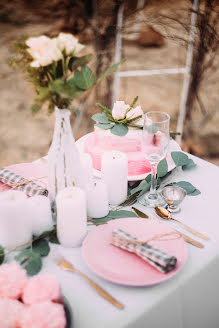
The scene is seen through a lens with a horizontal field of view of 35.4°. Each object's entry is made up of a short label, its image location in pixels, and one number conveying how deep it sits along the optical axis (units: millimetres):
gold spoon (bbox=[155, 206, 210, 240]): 975
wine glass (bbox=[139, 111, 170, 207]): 992
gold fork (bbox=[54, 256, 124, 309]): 750
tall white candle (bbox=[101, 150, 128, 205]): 1062
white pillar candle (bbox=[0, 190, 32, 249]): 849
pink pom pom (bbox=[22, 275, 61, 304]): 694
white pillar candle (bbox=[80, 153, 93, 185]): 1050
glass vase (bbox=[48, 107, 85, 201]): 949
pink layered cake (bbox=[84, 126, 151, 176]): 1198
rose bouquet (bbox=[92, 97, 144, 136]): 1230
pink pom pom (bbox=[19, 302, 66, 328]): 634
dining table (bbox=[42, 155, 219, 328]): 739
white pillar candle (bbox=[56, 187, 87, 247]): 863
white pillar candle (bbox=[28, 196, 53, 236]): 914
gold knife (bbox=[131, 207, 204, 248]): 924
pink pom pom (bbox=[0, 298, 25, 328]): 653
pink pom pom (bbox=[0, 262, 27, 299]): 723
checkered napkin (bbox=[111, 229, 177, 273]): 790
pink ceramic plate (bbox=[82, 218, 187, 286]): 782
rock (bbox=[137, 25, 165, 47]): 4809
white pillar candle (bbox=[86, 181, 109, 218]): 992
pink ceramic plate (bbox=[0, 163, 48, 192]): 1167
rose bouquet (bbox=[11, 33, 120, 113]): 816
